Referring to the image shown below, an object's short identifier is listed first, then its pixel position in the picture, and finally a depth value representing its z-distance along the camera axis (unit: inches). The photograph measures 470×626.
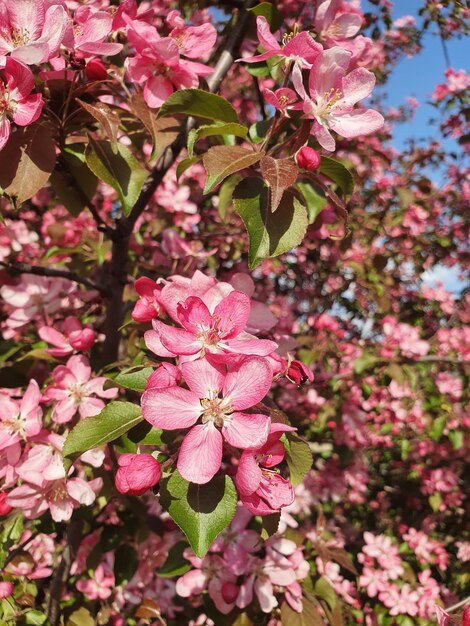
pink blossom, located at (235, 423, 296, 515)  7.1
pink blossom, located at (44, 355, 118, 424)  10.5
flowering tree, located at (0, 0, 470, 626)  7.6
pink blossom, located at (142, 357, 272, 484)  7.0
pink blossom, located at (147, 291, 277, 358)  7.8
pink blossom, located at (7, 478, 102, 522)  9.9
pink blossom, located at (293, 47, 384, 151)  8.2
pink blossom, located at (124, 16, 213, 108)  9.4
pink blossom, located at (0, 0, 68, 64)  8.1
